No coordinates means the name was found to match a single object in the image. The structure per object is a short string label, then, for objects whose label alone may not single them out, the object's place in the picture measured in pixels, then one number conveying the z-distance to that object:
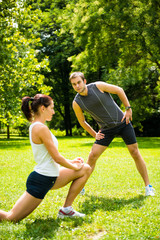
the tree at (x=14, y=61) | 10.95
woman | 3.58
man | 4.90
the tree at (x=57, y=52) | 27.50
